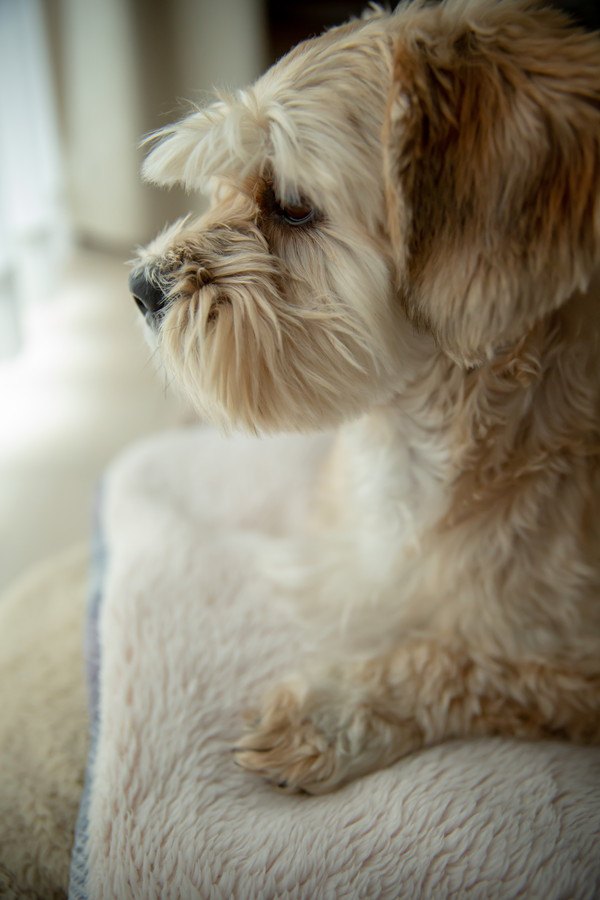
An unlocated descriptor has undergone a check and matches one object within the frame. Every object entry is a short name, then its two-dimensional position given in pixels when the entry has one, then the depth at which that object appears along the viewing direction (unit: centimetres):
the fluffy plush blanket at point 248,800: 53
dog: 50
